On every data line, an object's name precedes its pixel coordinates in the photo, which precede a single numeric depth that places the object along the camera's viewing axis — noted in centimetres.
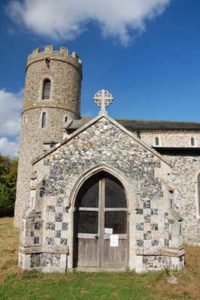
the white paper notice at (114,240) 991
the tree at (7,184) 3444
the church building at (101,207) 951
